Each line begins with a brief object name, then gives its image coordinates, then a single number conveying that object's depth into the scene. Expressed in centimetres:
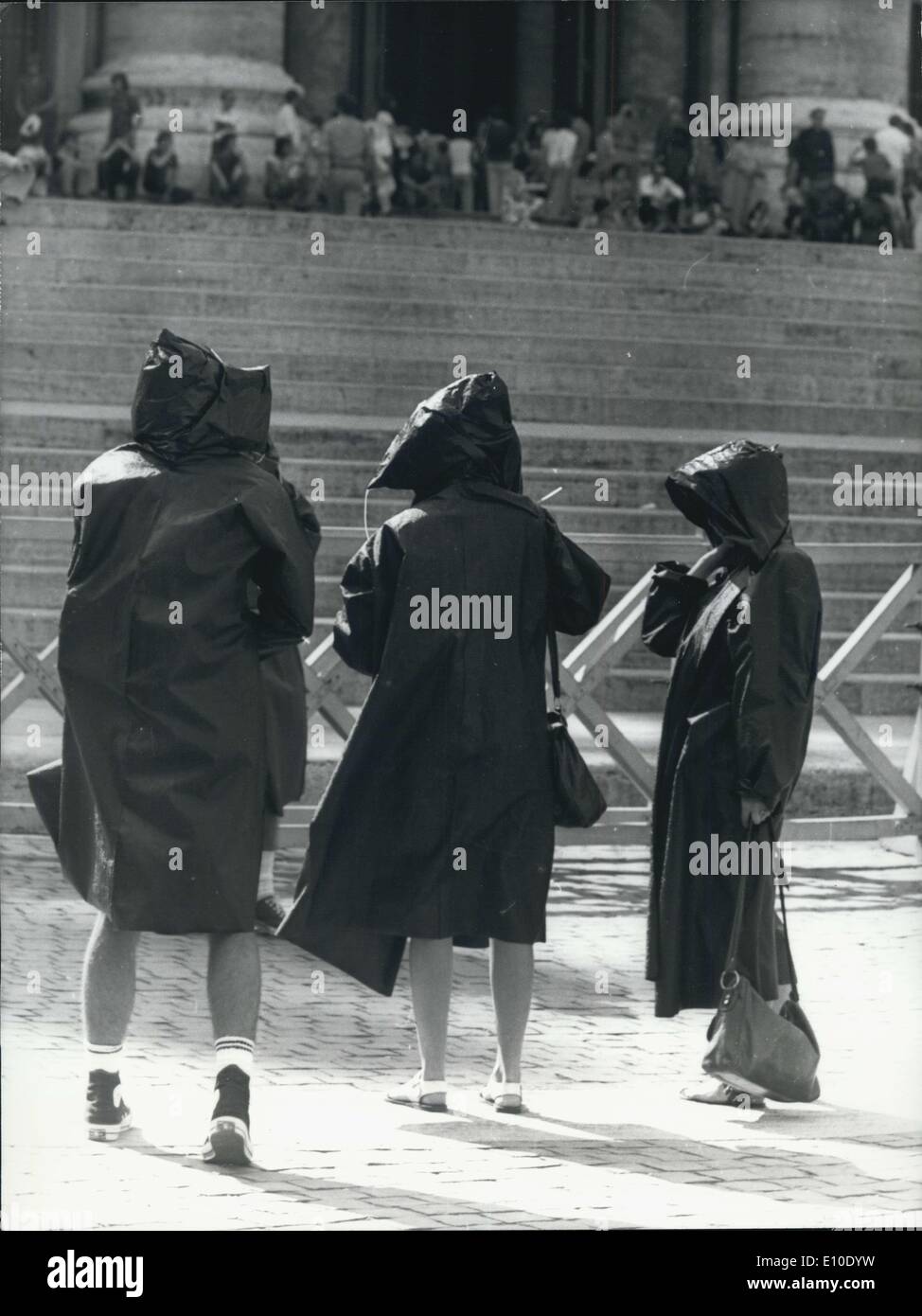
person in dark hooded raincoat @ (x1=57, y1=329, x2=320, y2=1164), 578
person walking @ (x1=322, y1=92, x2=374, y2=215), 2545
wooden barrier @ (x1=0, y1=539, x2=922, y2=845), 1011
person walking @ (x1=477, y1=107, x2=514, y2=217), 2944
